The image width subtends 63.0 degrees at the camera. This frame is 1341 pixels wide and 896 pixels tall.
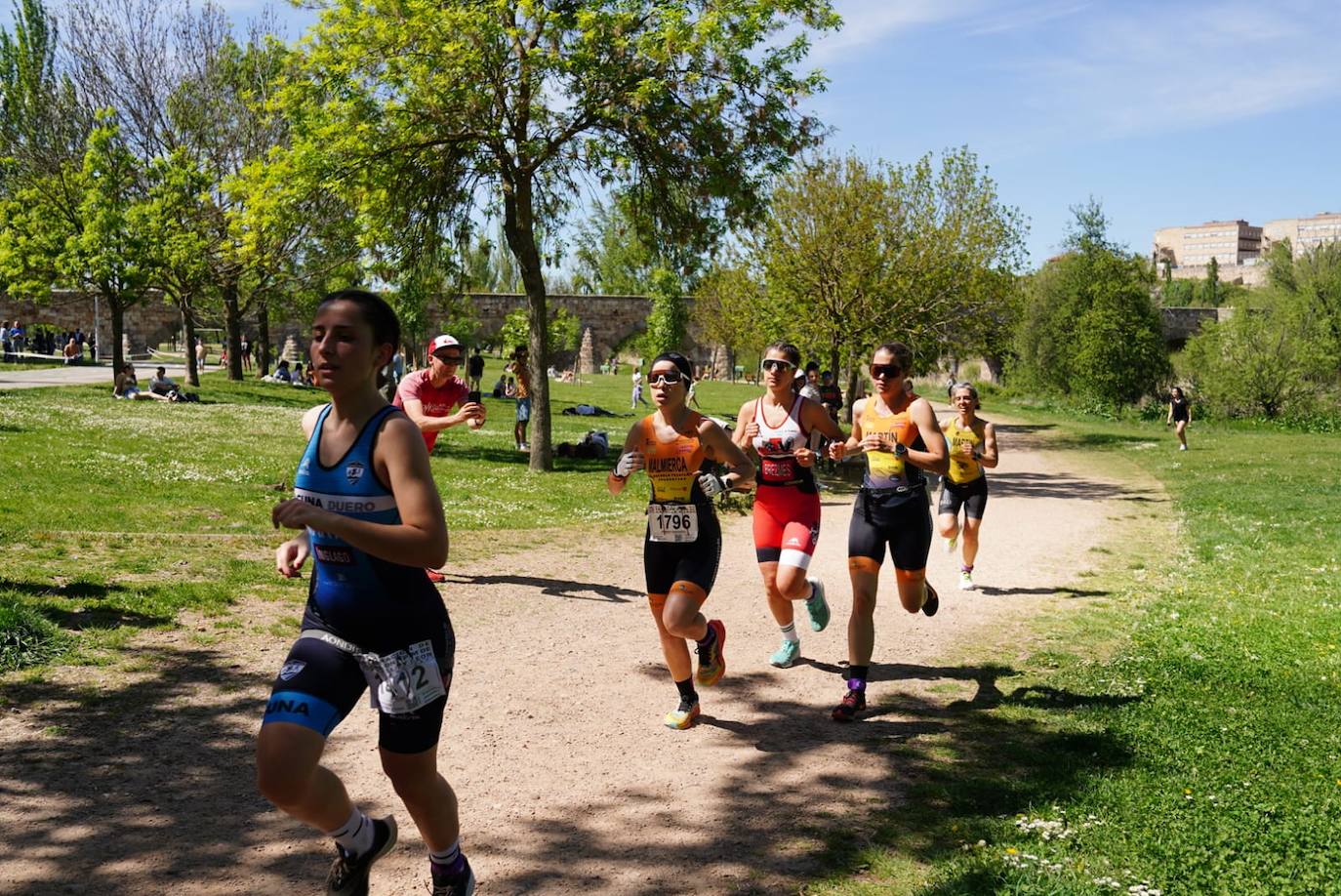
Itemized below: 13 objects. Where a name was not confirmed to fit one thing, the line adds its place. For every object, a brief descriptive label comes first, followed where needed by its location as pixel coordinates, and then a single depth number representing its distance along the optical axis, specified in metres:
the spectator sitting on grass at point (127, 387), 26.47
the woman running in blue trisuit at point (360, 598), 3.29
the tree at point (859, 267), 25.50
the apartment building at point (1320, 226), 191.62
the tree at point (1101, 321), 40.72
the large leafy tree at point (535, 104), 15.19
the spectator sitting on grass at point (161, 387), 26.78
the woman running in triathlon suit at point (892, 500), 6.48
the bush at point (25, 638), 6.47
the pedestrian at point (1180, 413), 27.30
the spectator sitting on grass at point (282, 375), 39.28
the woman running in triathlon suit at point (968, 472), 10.38
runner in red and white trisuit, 6.68
